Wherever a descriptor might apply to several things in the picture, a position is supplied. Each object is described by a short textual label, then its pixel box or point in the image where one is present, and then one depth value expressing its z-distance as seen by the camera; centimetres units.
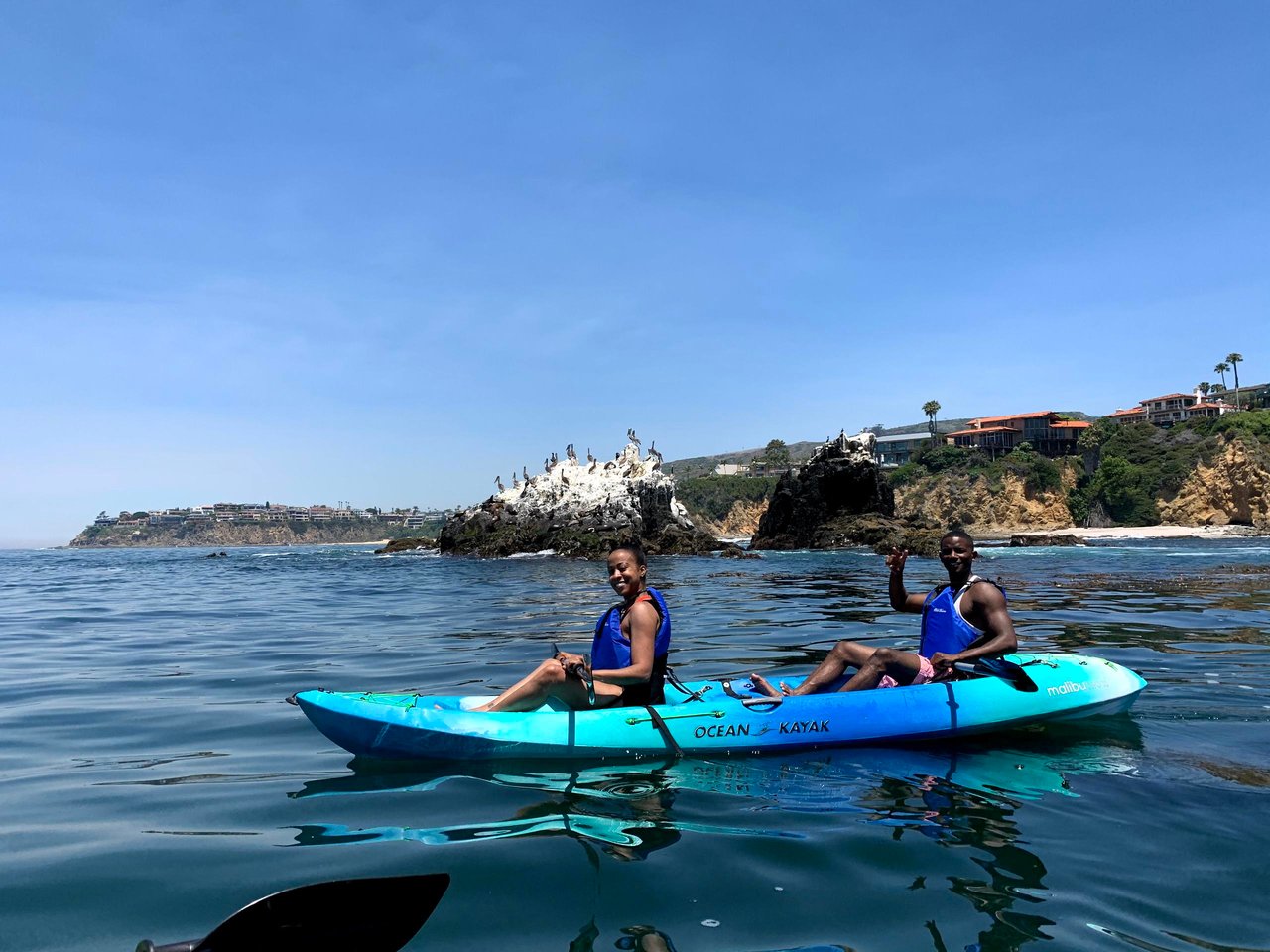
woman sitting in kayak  757
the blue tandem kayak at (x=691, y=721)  716
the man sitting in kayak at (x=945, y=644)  806
